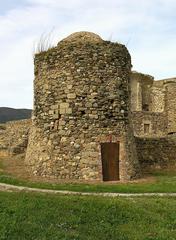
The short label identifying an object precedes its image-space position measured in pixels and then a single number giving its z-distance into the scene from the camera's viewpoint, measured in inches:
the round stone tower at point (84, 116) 452.3
